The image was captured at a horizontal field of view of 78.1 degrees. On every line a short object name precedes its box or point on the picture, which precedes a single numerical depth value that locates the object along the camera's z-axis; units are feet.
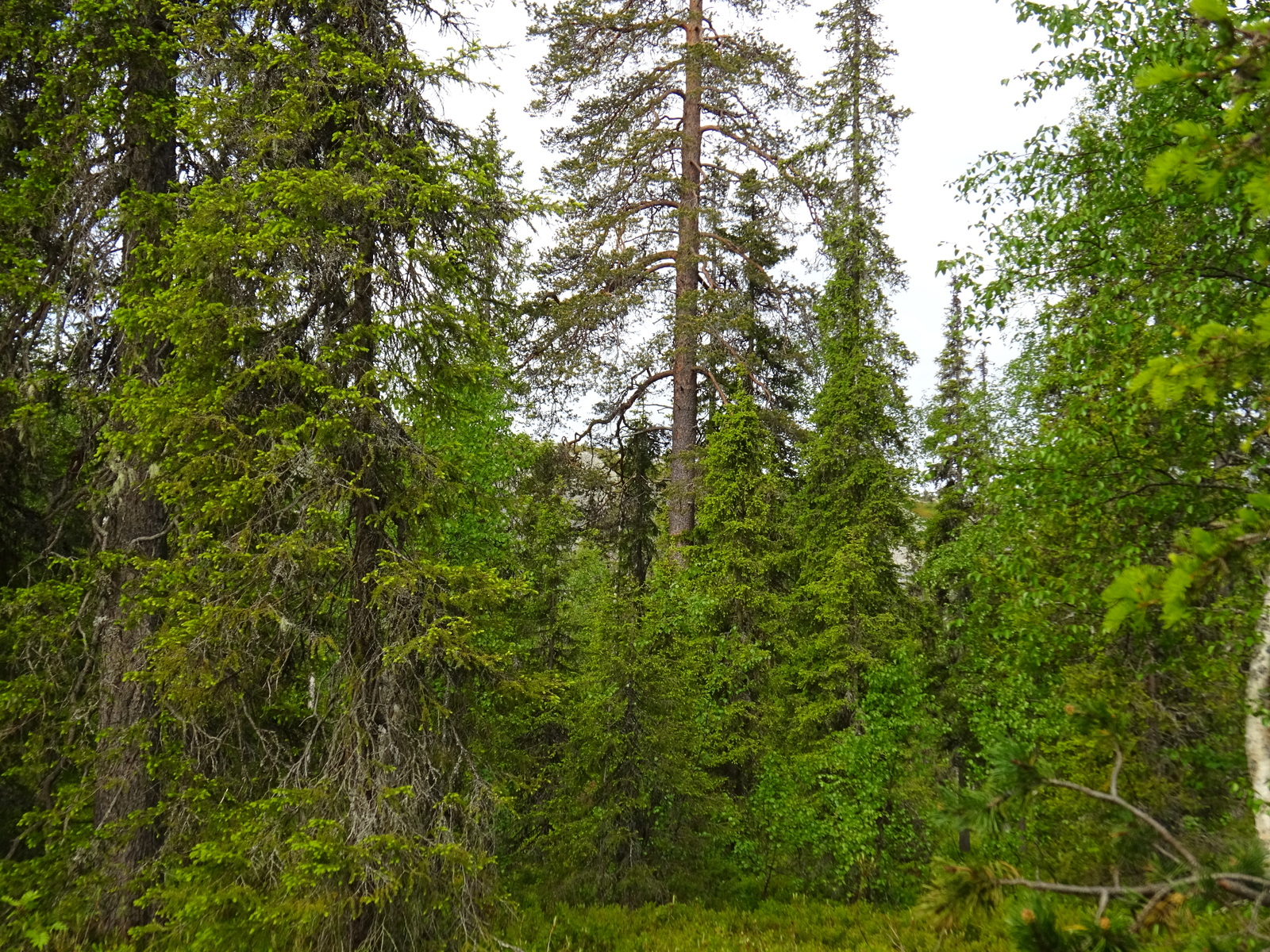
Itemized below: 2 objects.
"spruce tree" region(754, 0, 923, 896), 45.60
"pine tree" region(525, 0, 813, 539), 50.85
